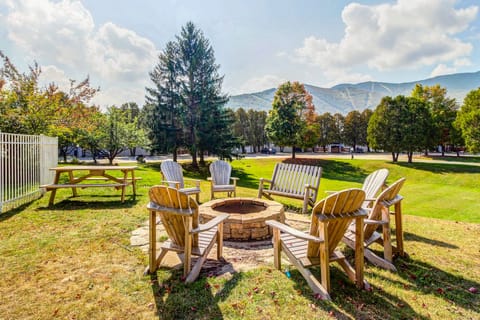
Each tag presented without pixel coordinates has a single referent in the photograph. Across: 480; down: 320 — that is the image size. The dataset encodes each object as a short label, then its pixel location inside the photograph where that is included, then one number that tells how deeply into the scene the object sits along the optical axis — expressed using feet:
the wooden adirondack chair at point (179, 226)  7.91
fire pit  12.05
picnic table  18.73
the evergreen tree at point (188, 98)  55.26
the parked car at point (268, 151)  144.09
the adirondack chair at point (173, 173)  18.04
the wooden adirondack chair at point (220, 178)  20.13
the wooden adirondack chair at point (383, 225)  9.31
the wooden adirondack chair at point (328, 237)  7.20
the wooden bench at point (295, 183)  18.12
